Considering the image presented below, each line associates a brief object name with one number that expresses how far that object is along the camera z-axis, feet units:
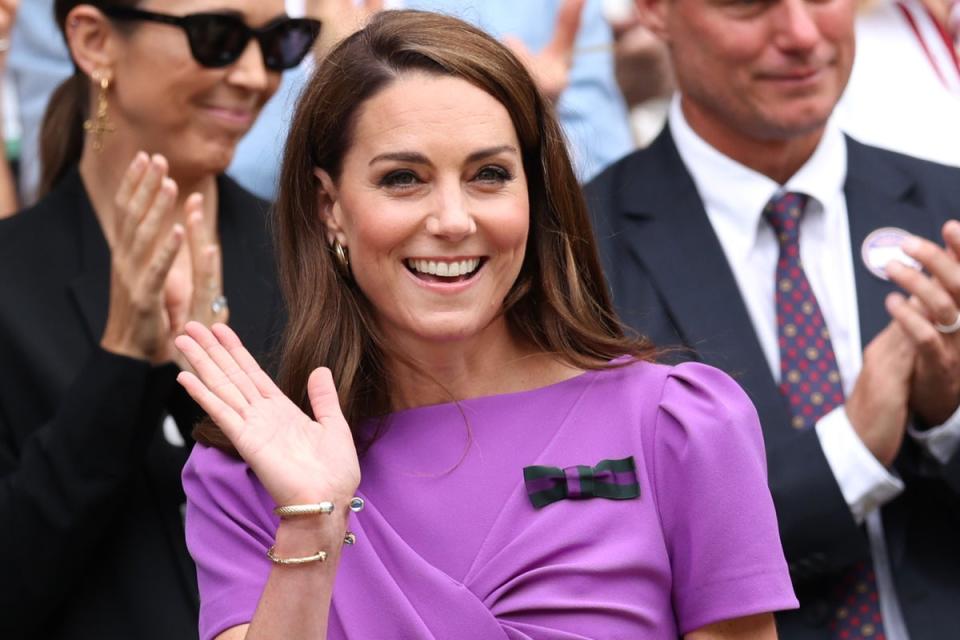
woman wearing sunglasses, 25.70
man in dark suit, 25.31
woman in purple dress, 19.67
